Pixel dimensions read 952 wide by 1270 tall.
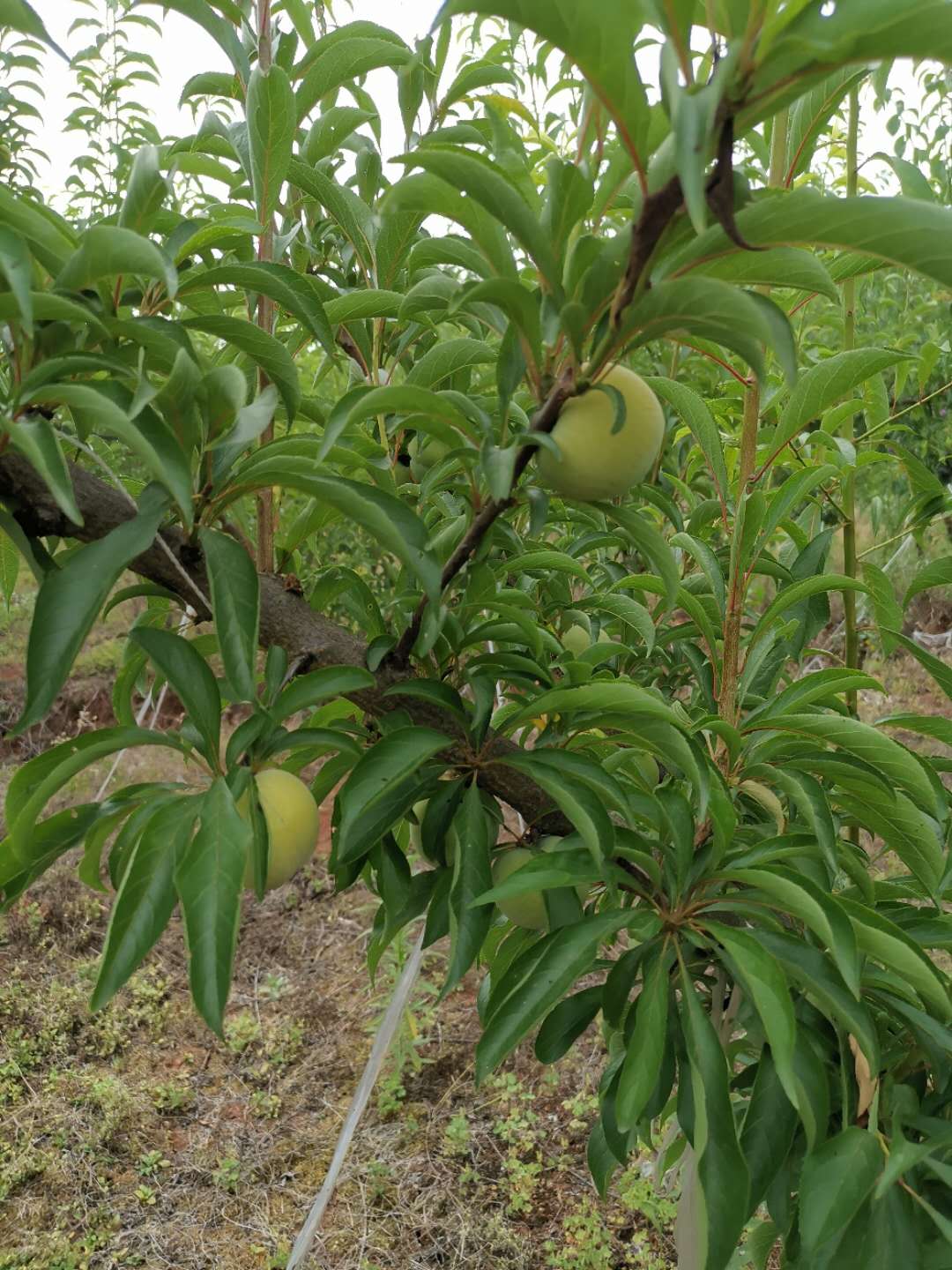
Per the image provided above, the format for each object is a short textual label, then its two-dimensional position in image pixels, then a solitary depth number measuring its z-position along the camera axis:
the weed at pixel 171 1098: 2.28
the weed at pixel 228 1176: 2.07
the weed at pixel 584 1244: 1.78
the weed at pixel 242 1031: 2.46
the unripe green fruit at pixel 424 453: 0.93
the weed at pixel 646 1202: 1.84
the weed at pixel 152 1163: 2.12
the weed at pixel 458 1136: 2.10
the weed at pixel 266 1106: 2.23
